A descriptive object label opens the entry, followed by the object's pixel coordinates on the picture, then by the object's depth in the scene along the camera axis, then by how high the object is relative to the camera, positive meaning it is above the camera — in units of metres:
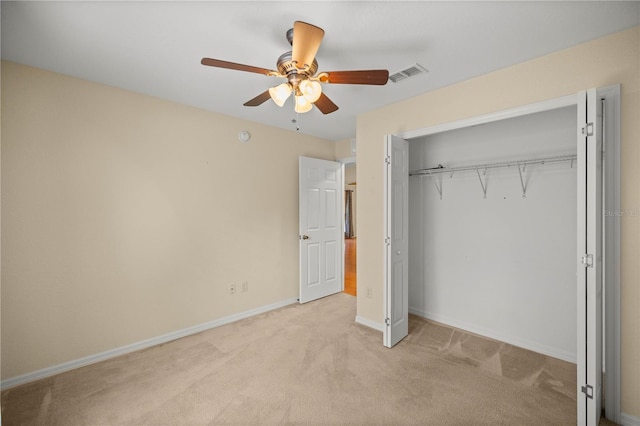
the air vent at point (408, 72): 2.38 +1.19
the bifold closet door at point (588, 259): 1.66 -0.29
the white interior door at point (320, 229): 4.20 -0.27
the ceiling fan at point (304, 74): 1.58 +0.84
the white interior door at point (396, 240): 2.84 -0.30
